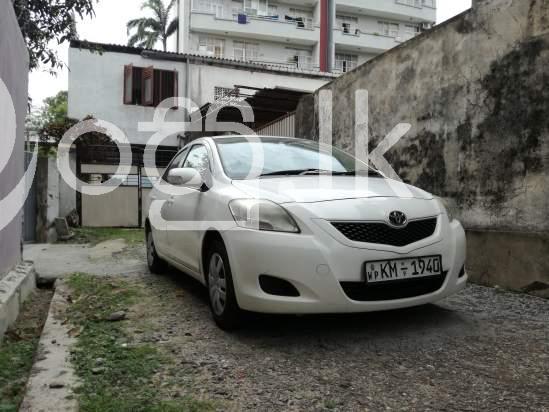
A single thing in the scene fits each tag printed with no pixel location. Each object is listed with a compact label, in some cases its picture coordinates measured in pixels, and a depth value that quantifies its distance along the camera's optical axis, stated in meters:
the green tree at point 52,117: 13.92
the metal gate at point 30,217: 8.84
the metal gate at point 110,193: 11.45
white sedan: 2.85
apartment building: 26.67
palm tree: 32.97
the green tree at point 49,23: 7.25
